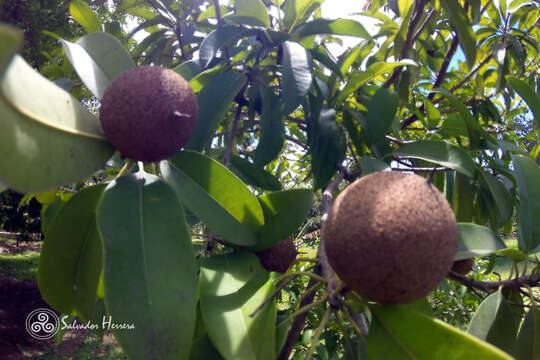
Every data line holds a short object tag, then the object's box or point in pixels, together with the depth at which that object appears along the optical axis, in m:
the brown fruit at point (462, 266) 0.31
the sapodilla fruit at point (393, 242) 0.15
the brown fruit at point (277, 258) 0.27
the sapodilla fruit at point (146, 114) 0.18
